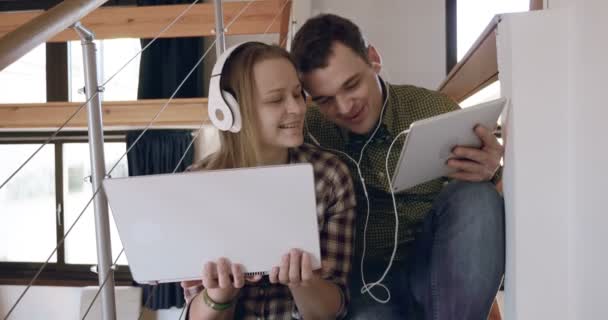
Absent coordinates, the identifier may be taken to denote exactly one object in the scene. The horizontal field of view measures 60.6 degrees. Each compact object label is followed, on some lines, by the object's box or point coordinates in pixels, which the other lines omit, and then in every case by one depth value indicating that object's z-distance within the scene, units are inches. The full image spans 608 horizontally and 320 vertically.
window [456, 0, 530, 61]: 121.3
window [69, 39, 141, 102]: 139.5
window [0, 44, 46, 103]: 145.8
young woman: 37.7
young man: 32.7
